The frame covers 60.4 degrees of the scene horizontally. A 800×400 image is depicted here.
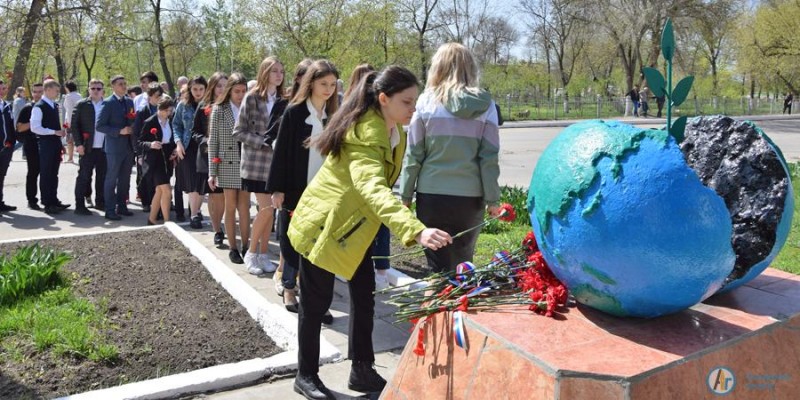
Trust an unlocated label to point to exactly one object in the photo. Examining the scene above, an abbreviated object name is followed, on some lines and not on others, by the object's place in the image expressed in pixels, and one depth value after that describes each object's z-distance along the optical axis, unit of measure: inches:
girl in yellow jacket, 134.6
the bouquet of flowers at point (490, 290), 117.6
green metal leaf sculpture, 113.3
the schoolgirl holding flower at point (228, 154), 255.1
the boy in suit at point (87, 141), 379.6
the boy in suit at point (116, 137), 366.0
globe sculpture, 99.3
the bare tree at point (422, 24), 1558.8
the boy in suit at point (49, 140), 383.2
